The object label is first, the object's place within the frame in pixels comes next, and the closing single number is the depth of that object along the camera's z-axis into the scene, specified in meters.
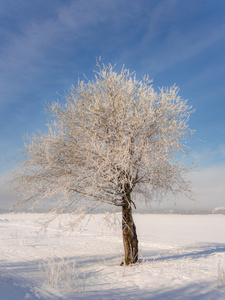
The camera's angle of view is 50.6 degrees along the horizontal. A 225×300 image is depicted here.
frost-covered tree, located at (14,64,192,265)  8.16
